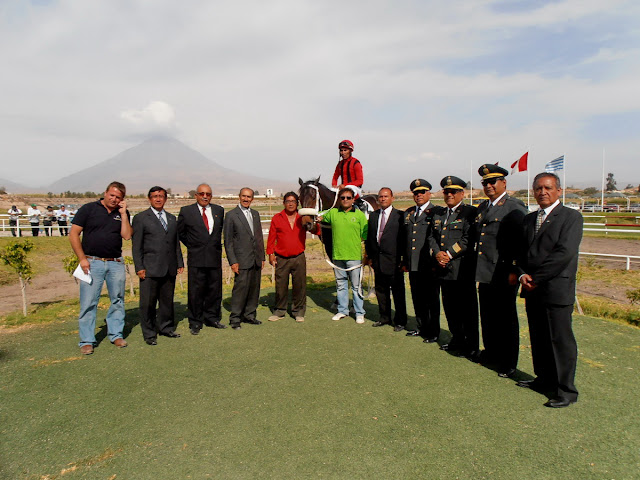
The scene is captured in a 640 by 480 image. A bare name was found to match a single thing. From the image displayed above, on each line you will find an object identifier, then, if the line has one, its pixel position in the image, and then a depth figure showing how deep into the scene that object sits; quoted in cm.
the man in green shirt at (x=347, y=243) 619
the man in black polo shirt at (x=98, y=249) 484
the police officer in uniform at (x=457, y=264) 462
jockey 741
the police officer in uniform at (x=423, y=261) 518
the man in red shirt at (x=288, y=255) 631
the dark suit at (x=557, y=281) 340
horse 630
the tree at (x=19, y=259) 682
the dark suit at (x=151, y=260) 526
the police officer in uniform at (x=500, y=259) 404
